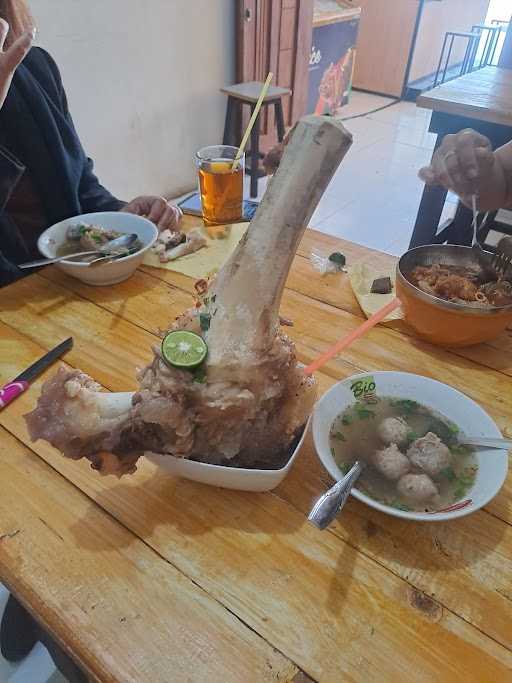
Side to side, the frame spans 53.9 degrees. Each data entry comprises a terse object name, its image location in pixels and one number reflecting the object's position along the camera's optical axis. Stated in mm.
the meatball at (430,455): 738
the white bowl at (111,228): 1175
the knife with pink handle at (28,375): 890
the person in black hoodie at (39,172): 1452
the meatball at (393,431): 787
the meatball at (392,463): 731
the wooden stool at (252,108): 3461
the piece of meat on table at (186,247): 1330
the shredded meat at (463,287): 1009
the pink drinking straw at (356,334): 812
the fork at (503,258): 1062
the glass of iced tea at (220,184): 1426
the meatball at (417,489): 703
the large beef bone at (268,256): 670
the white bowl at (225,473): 676
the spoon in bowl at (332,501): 608
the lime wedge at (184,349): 674
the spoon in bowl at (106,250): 1170
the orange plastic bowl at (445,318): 961
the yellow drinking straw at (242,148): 1186
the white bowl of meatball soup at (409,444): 698
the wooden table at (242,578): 572
